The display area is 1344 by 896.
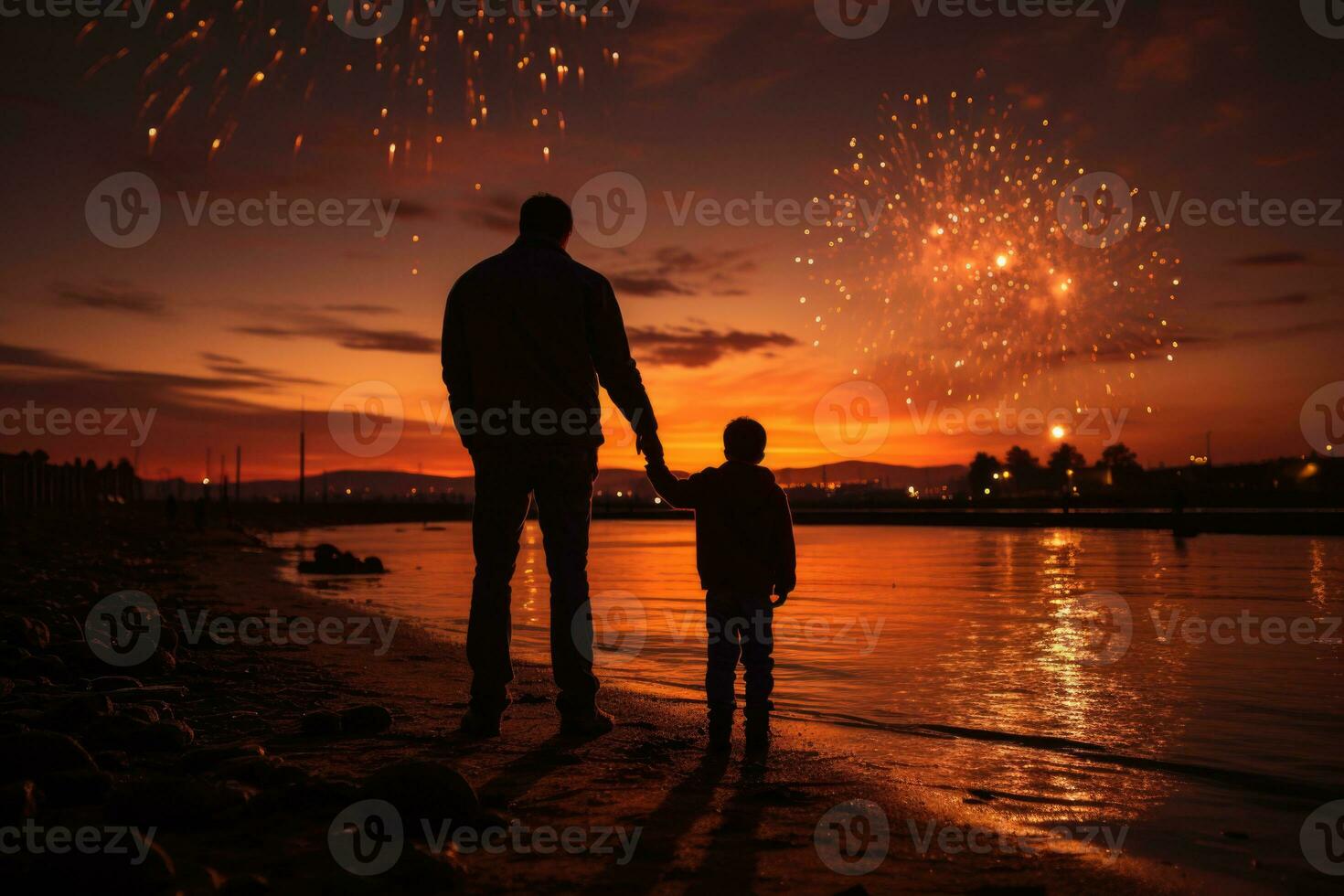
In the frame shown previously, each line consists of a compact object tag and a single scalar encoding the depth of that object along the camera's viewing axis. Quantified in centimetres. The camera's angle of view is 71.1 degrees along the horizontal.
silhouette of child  487
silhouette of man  479
